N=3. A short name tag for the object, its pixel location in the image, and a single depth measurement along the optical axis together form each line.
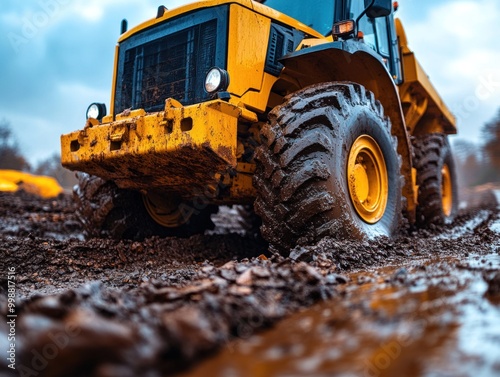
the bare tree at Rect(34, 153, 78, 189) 31.02
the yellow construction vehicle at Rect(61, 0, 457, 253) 3.40
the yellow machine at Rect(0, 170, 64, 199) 12.47
